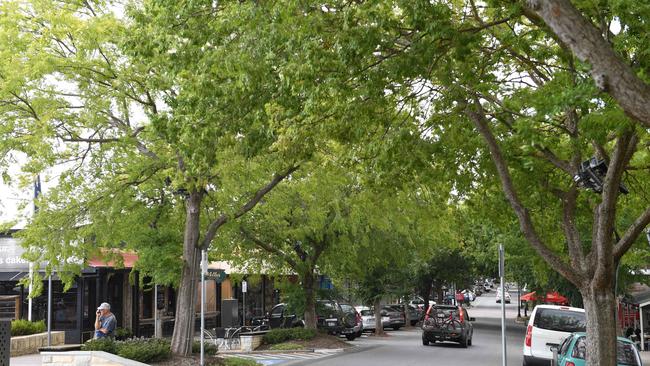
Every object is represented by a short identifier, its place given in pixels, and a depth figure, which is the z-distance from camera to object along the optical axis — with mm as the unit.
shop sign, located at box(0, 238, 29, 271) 26688
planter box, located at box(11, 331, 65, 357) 21688
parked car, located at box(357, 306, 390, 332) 38362
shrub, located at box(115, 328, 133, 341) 25516
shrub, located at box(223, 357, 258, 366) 18125
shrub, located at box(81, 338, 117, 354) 16031
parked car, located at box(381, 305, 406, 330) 42731
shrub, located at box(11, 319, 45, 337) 22953
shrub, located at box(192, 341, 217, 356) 18750
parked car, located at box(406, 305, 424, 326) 48962
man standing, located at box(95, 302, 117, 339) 16828
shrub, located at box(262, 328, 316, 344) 26531
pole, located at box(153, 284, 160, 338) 27745
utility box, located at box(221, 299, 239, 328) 31469
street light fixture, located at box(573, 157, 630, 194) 11609
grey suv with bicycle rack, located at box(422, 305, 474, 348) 28516
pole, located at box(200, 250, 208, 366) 16353
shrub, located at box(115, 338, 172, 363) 16203
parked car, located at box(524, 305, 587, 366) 19359
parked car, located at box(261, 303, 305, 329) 31594
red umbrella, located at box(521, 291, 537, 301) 39188
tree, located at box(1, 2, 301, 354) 11852
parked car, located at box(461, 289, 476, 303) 89512
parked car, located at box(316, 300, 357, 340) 30328
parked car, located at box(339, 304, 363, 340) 32281
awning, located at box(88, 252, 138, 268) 26580
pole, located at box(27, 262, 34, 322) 18453
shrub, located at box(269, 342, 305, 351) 25375
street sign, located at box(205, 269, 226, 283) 19016
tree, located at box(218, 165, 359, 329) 22266
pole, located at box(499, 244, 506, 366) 13071
